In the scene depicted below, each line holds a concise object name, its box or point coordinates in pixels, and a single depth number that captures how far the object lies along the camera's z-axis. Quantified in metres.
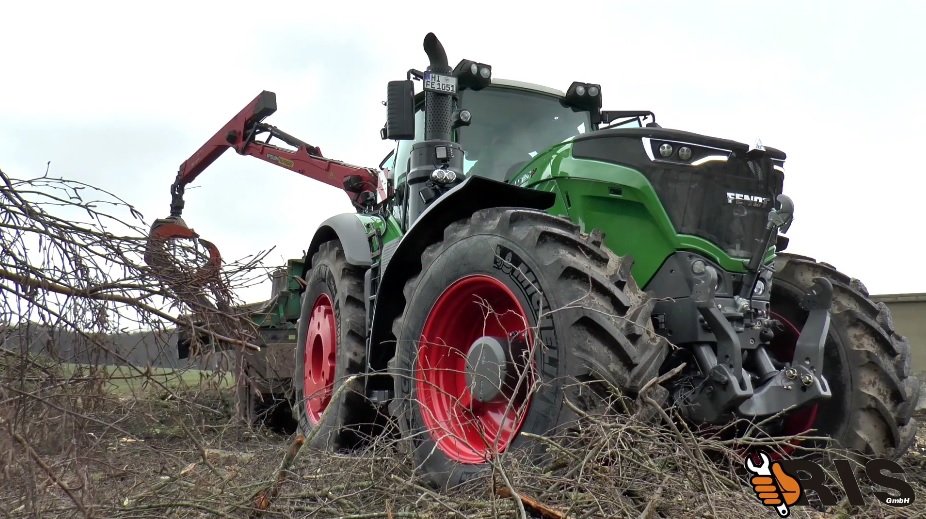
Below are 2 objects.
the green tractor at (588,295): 3.61
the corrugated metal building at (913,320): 9.38
